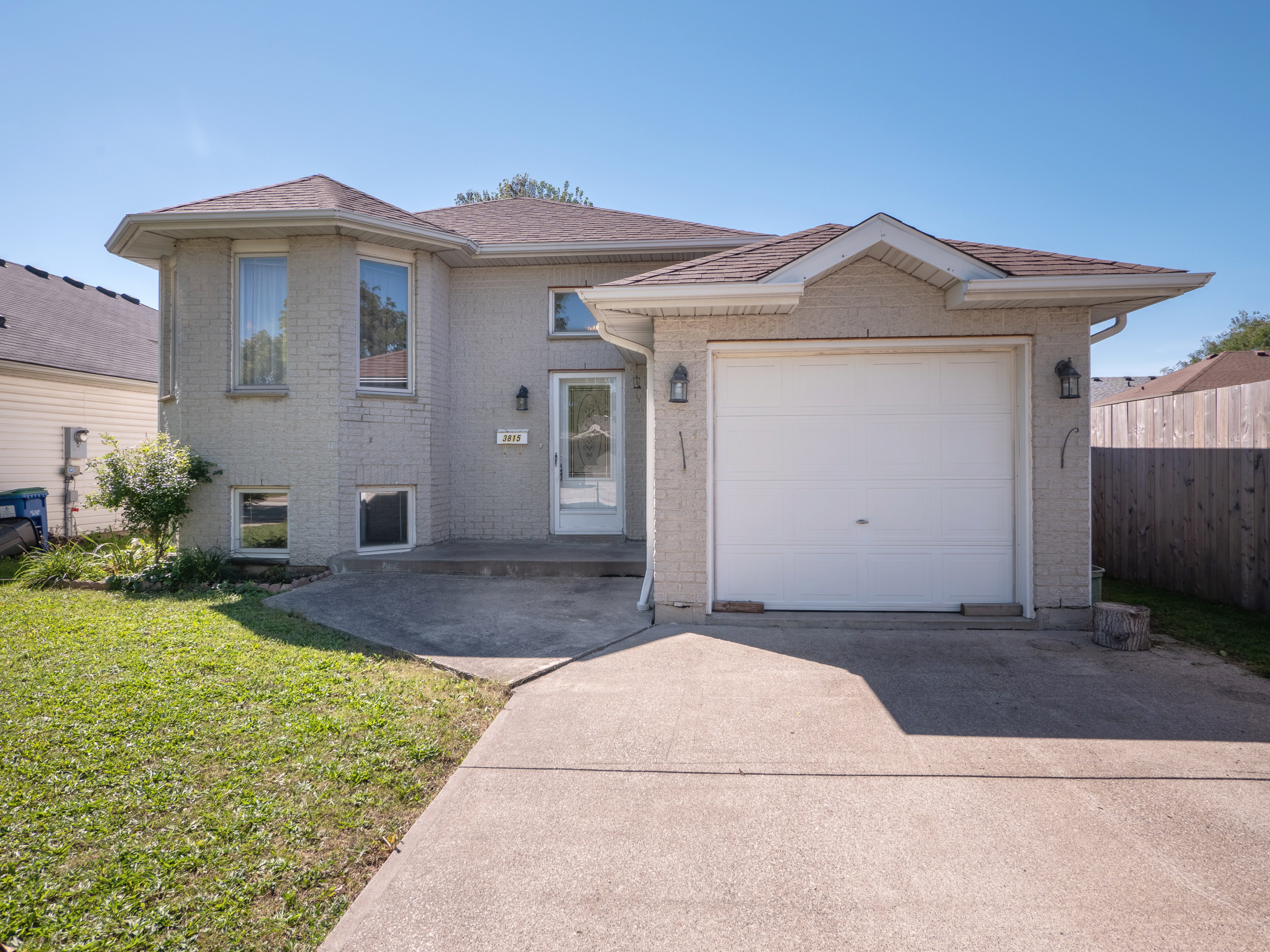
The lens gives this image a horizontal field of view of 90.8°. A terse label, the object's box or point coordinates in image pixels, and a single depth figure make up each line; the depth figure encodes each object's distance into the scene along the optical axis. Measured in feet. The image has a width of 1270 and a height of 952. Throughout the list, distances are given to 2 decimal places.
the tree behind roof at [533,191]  102.32
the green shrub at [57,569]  24.18
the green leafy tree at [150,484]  24.57
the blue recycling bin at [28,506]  31.22
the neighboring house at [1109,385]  68.44
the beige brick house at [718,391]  18.16
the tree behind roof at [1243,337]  103.24
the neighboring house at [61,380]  36.14
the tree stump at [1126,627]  16.56
